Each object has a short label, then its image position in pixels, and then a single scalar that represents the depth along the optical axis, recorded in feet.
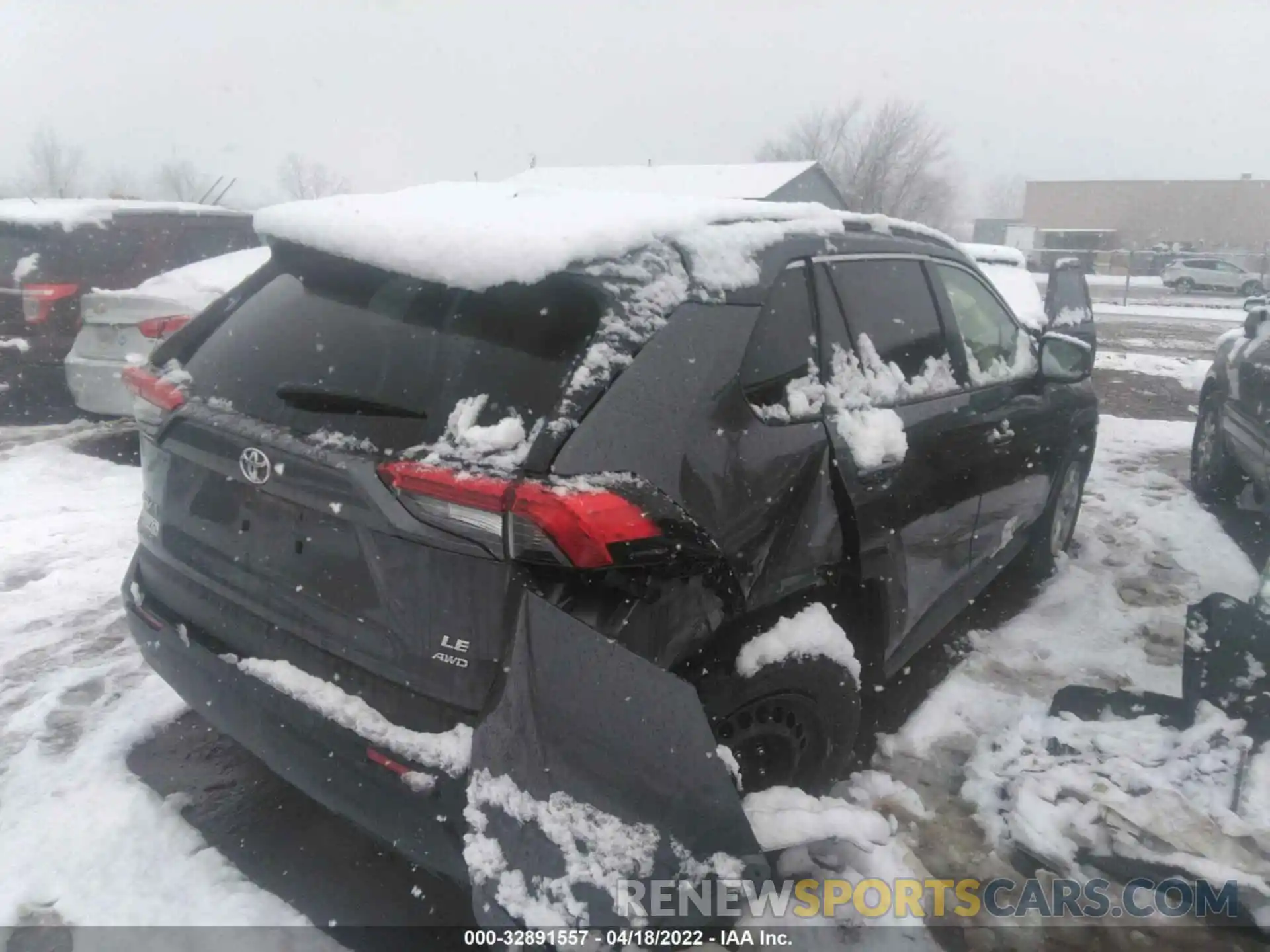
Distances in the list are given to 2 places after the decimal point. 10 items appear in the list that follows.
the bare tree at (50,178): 232.30
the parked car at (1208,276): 112.57
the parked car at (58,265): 22.27
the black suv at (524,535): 5.60
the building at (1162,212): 192.85
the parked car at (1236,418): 16.58
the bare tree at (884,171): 178.70
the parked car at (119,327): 20.11
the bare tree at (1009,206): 346.54
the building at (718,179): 105.09
